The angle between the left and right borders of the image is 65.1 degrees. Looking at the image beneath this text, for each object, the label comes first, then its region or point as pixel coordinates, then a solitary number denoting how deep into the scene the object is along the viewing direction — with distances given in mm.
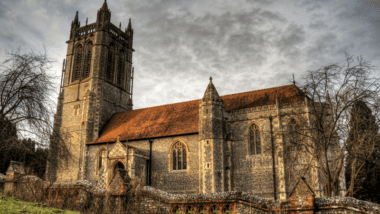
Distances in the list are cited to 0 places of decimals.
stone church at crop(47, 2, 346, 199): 20875
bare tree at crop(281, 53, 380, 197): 13586
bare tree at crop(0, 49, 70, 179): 11383
